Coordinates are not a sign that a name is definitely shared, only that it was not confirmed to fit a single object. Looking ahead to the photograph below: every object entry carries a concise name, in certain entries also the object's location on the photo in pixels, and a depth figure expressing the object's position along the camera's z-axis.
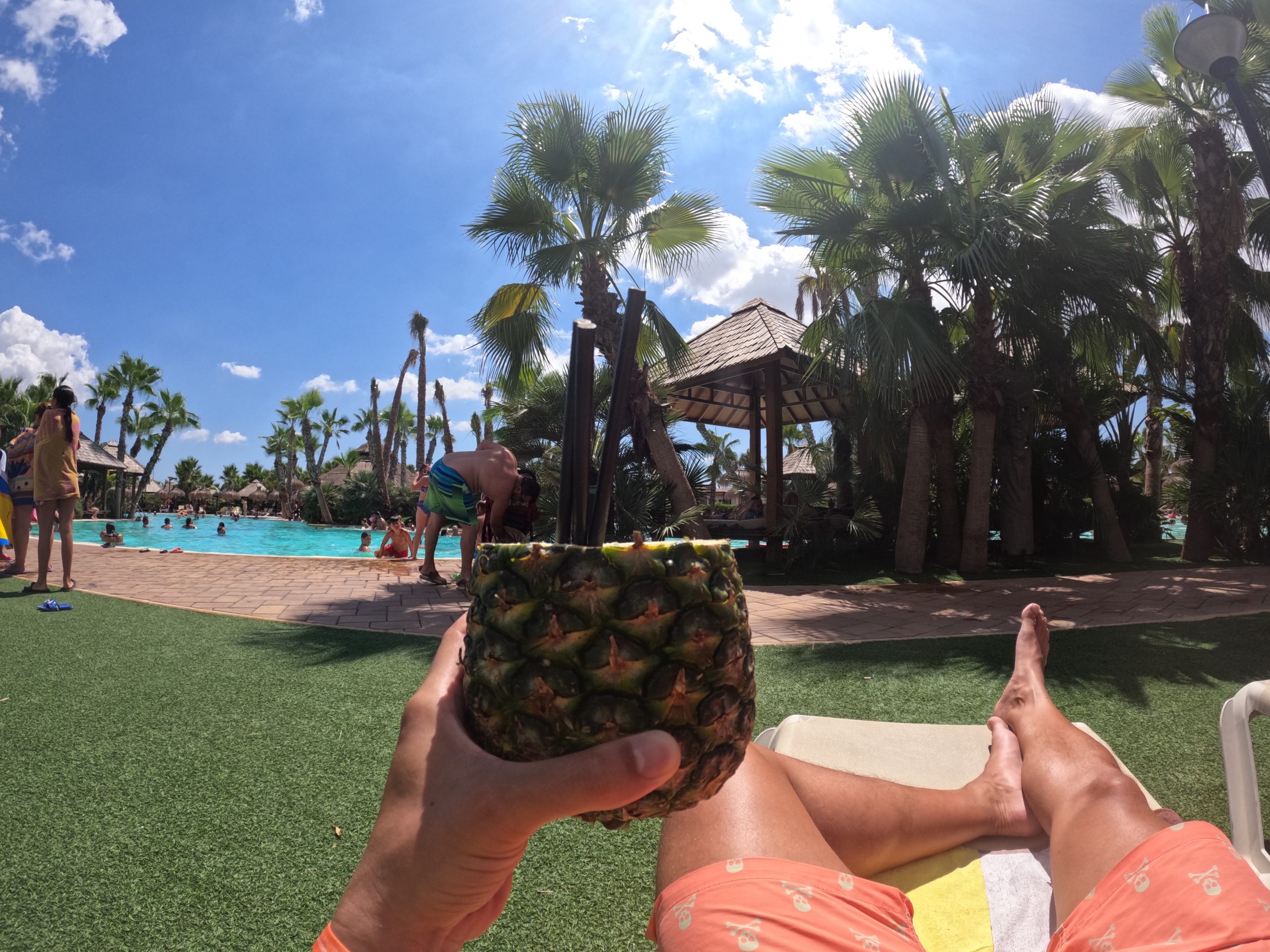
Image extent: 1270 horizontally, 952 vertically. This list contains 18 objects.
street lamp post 5.53
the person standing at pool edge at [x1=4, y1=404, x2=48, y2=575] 6.36
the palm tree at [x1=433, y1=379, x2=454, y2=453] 52.34
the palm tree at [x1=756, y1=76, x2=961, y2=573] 8.91
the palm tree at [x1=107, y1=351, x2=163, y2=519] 41.00
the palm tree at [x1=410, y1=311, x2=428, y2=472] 35.59
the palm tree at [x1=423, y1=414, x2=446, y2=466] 62.47
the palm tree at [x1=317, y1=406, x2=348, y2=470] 59.09
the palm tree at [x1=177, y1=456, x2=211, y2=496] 59.38
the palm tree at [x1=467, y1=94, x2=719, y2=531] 9.48
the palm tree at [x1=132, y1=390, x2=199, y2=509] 45.75
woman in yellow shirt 5.81
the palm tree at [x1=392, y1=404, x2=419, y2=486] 57.51
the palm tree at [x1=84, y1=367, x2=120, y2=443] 40.81
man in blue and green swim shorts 5.97
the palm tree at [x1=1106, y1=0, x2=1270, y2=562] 10.52
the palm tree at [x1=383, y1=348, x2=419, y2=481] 39.06
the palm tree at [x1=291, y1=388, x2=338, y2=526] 48.85
